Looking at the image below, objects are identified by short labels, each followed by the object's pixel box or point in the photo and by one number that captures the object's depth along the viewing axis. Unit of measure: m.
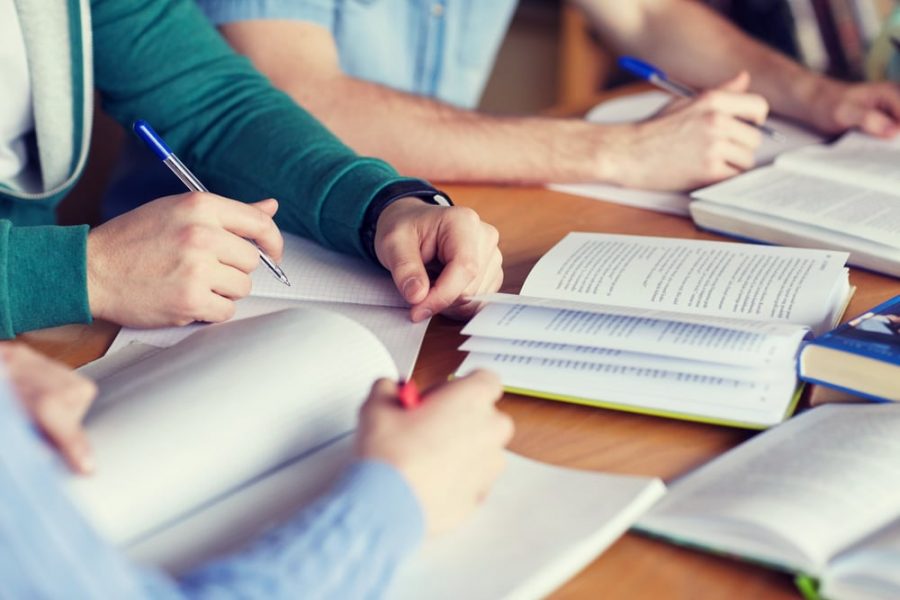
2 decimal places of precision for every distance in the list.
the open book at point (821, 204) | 1.38
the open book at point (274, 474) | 1.07
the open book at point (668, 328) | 1.19
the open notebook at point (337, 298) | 1.28
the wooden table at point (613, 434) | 1.07
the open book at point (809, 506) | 1.06
